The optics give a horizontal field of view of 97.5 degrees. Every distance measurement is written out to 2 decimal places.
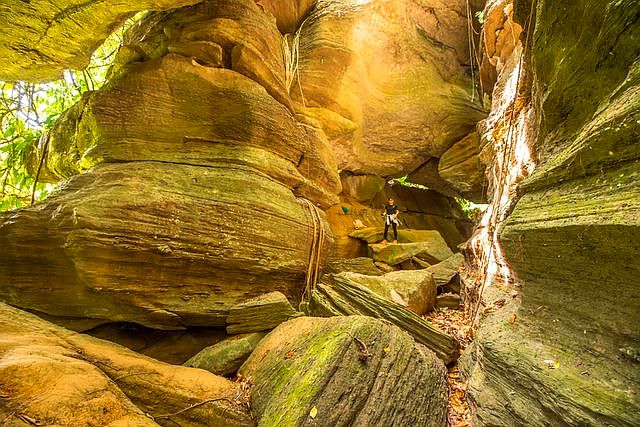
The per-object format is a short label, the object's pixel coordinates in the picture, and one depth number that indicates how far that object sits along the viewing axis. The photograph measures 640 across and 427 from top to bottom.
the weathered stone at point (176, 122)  6.07
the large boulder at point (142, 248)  4.88
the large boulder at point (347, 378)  3.02
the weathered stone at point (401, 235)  11.79
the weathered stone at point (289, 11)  9.37
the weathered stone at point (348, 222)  12.12
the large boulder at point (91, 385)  2.40
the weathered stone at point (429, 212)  15.67
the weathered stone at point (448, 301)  7.88
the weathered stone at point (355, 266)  8.23
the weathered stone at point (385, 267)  10.31
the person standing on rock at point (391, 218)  11.34
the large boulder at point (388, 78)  9.53
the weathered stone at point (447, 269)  8.83
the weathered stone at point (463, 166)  11.45
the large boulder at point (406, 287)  6.64
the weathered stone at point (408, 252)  10.44
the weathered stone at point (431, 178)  14.14
